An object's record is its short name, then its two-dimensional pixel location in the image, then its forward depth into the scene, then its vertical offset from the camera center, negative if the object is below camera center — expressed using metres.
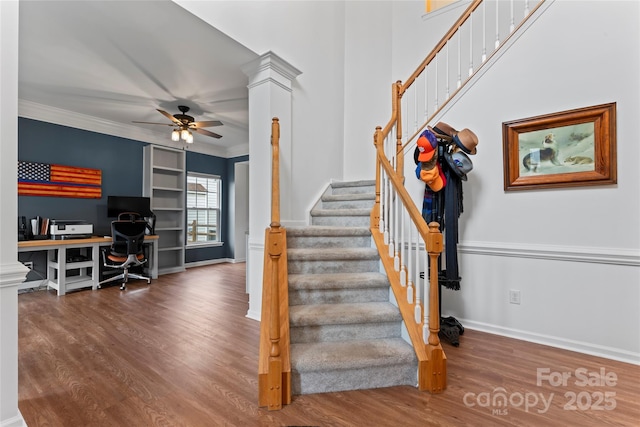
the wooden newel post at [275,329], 1.58 -0.65
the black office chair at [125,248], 4.25 -0.47
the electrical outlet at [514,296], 2.56 -0.71
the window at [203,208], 6.25 +0.22
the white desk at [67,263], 3.77 -0.66
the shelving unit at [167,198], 5.36 +0.39
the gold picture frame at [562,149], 2.20 +0.58
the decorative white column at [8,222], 1.29 -0.02
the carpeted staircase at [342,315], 1.75 -0.70
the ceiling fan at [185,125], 4.05 +1.35
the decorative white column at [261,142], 2.97 +0.81
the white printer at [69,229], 3.94 -0.18
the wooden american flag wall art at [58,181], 4.08 +0.56
